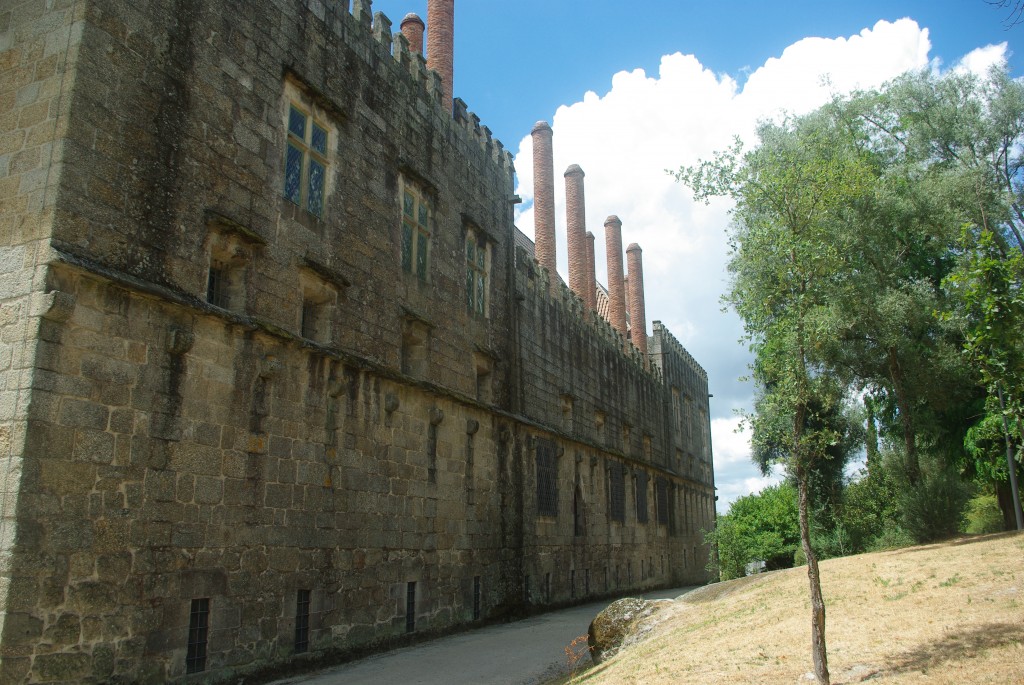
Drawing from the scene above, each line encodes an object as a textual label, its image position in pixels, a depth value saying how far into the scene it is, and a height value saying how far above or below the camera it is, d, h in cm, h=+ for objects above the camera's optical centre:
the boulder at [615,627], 1141 -110
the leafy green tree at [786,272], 934 +336
